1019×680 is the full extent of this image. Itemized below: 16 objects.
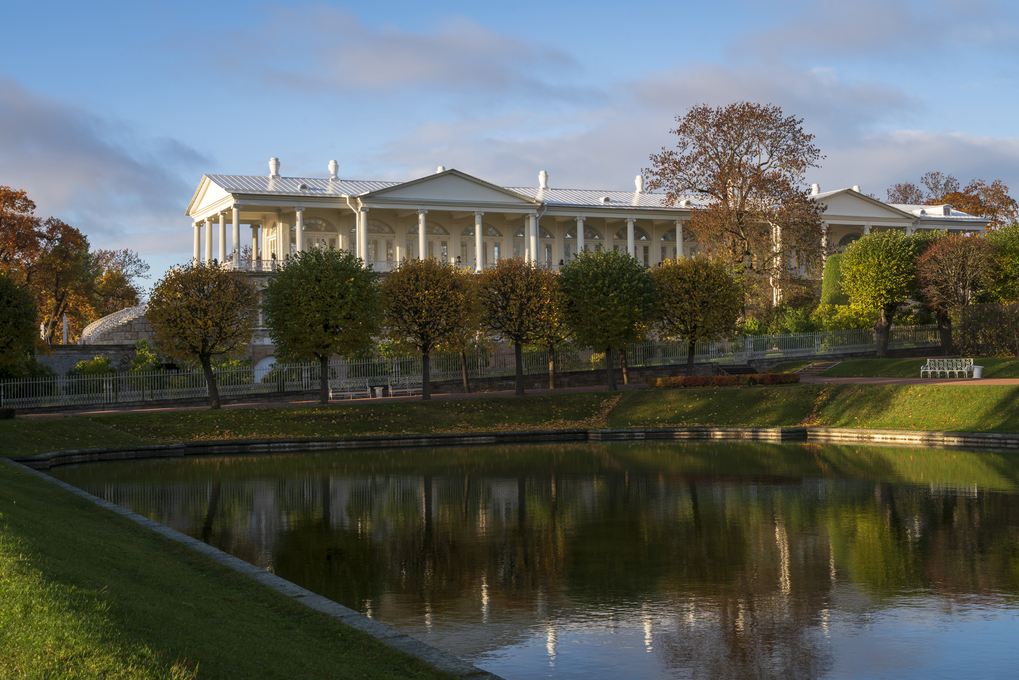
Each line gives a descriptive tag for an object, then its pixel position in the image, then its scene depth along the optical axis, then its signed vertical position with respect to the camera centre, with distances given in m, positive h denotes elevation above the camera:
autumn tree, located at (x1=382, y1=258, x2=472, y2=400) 36.28 +1.69
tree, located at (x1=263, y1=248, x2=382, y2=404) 33.62 +1.64
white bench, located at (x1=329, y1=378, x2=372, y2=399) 39.78 -1.80
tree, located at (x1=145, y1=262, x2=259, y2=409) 33.59 +1.49
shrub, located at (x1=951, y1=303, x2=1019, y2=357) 38.34 +0.22
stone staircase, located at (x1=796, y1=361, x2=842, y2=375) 41.88 -1.40
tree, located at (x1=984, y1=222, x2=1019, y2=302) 44.19 +3.41
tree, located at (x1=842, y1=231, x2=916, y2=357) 45.75 +3.33
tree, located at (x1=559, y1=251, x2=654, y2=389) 37.78 +1.88
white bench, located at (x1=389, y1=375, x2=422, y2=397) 40.16 -1.74
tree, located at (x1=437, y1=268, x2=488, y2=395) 36.78 +1.13
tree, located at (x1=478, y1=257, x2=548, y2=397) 37.88 +1.91
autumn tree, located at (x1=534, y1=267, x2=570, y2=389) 37.88 +1.35
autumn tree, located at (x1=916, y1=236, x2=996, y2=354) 42.84 +3.16
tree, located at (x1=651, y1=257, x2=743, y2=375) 38.97 +1.88
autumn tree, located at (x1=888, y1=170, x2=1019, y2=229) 78.38 +12.60
